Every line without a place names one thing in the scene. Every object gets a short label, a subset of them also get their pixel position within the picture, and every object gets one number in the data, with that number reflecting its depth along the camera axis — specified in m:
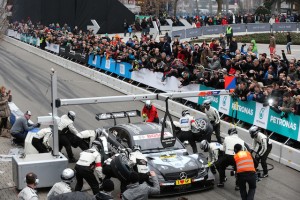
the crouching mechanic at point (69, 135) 16.56
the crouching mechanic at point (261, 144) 15.08
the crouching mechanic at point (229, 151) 14.30
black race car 13.81
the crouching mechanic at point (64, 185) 10.69
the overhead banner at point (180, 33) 49.13
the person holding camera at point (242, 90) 19.72
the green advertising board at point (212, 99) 21.80
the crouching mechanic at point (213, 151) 14.88
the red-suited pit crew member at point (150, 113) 18.56
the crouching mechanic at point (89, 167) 13.27
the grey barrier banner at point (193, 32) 51.66
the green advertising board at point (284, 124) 17.41
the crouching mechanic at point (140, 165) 11.61
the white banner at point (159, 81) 23.95
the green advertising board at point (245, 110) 19.52
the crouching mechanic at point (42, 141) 16.12
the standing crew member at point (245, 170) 12.62
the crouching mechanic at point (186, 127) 16.70
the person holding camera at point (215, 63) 24.25
